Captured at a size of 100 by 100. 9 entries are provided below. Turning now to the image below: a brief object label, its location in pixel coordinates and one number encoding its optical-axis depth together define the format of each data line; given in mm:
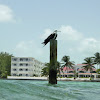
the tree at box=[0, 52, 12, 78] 116906
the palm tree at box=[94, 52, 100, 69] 100850
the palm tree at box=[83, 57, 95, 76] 104162
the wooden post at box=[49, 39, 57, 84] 16094
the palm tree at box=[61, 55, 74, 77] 108838
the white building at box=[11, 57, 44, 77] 116812
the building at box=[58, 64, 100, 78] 121619
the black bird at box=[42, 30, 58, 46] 16703
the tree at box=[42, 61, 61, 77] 108500
